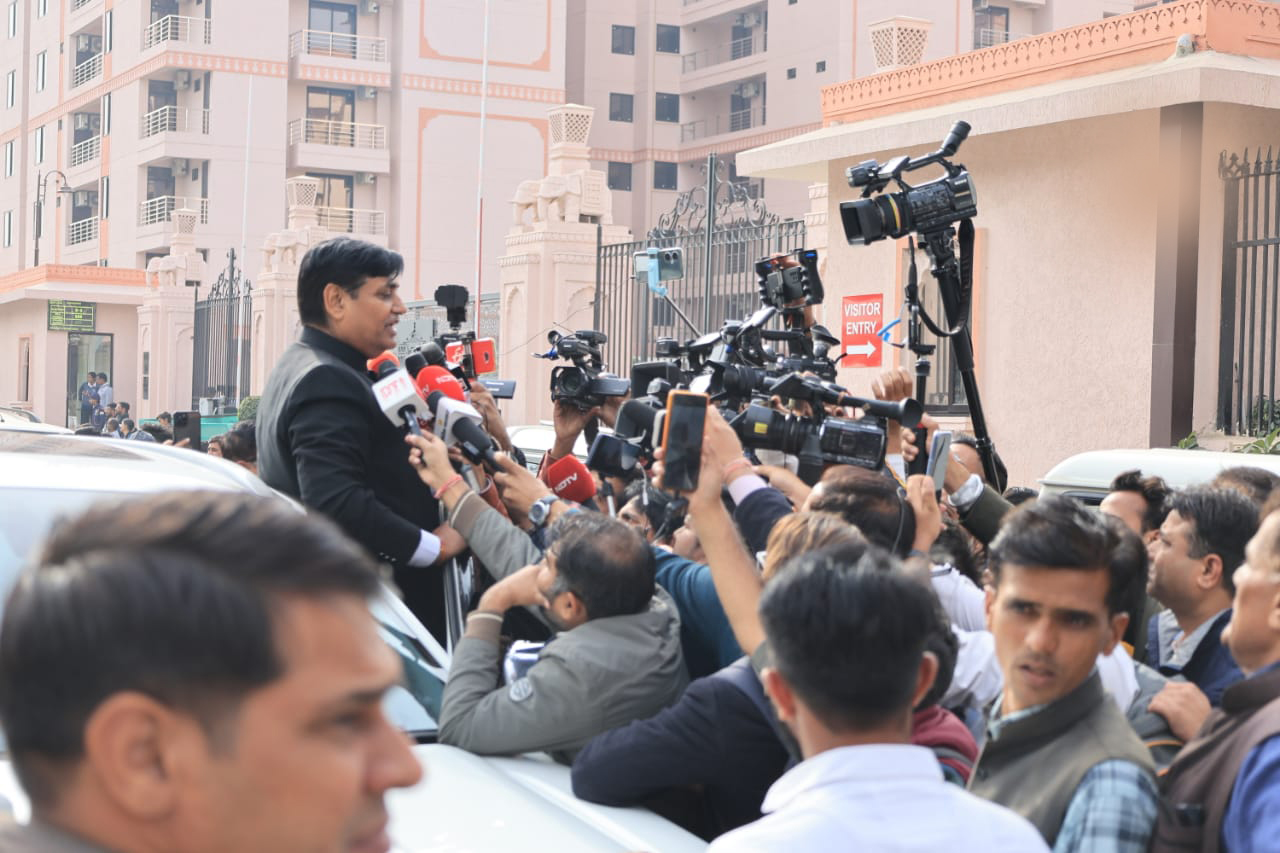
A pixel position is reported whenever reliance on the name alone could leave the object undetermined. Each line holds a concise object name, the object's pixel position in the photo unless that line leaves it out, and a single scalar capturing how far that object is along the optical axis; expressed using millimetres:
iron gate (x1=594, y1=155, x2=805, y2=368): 16047
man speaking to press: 4215
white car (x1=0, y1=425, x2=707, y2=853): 2896
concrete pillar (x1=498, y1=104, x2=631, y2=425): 20031
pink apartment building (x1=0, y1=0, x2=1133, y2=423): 38531
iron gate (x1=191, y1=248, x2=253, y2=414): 29656
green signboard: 35906
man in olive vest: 2391
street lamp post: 44156
